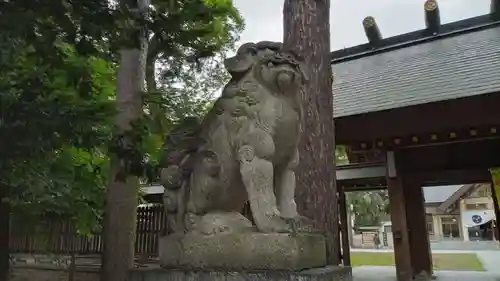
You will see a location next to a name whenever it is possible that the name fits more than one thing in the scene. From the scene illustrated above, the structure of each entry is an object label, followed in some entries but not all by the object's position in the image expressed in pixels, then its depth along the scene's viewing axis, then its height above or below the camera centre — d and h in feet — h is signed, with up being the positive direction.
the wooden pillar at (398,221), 22.03 +0.29
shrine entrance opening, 19.45 +4.96
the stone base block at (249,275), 6.30 -0.72
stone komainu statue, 6.97 +1.32
